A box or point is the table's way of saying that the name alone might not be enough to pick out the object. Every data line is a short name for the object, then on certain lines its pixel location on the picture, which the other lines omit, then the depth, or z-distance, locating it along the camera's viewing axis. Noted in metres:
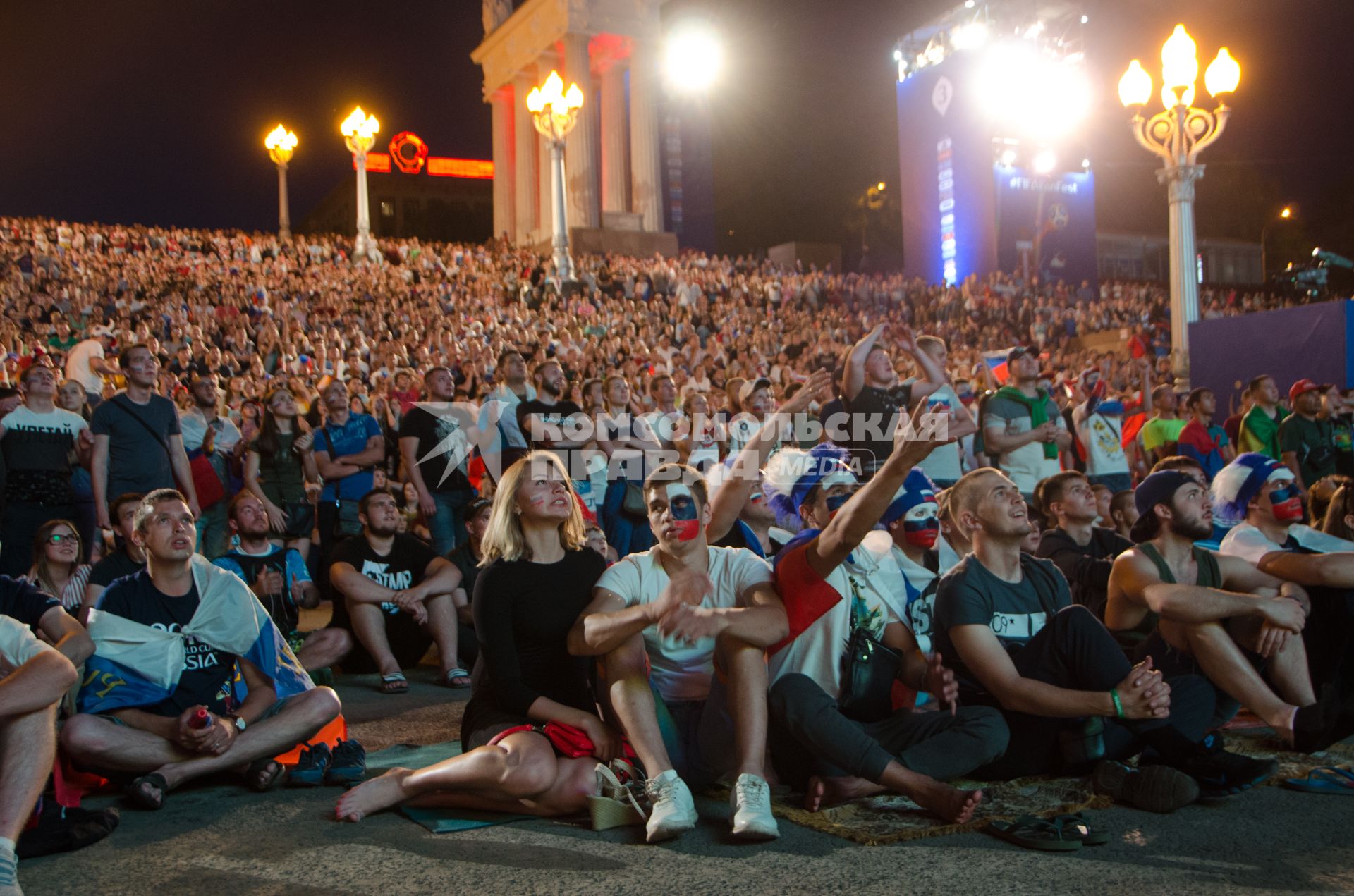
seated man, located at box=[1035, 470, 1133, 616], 5.40
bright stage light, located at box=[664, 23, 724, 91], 41.34
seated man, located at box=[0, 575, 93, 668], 3.74
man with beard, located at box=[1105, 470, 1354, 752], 4.16
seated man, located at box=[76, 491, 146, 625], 5.00
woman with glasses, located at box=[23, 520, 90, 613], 5.63
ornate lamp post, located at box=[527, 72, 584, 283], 22.66
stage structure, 43.72
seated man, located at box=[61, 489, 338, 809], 4.05
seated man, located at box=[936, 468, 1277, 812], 3.69
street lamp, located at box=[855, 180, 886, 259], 54.47
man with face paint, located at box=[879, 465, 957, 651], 4.80
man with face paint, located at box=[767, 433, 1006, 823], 3.54
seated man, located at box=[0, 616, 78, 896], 3.33
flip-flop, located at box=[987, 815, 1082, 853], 3.27
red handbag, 3.85
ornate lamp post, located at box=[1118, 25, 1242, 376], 14.06
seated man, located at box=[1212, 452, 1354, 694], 4.45
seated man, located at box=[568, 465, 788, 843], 3.54
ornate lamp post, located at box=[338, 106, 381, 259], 26.44
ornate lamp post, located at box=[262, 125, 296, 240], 27.97
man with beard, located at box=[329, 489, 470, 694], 6.29
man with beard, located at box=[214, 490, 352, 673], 6.20
